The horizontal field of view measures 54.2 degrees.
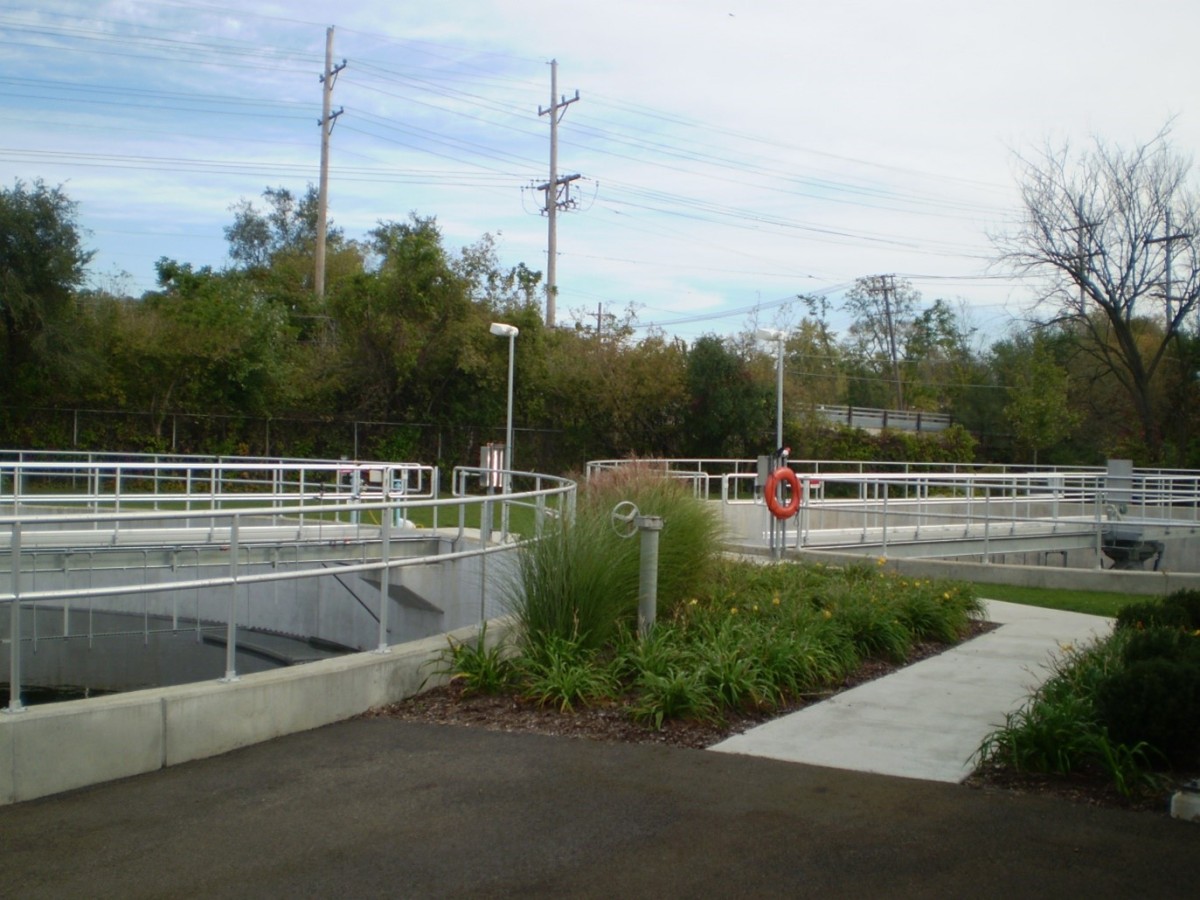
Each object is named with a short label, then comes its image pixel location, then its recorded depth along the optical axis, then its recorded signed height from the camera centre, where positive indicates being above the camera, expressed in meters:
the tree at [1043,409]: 43.44 +1.48
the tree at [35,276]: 29.28 +3.72
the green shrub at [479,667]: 8.06 -1.63
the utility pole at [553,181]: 47.21 +10.60
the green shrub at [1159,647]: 6.67 -1.13
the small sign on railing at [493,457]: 24.58 -0.47
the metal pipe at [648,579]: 8.73 -1.05
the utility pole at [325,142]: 41.69 +10.68
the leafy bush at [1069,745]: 6.07 -1.60
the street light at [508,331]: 25.67 +2.37
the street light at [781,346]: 23.92 +2.10
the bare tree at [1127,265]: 38.97 +6.32
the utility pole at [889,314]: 73.75 +8.31
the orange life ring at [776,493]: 15.38 -0.67
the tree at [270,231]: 70.25 +12.01
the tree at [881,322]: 74.31 +7.92
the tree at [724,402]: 40.25 +1.34
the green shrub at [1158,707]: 6.09 -1.34
